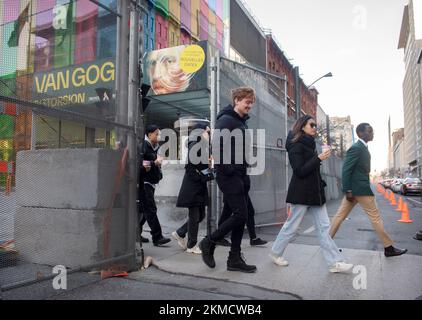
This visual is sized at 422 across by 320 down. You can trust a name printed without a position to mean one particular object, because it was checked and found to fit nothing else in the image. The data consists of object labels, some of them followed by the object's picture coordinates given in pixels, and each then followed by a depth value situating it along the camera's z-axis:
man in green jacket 5.05
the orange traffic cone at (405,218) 9.42
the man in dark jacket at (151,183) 5.59
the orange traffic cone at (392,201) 16.46
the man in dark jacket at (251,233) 5.83
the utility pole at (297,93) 16.86
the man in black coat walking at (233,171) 4.15
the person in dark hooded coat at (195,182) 5.20
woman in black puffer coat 4.26
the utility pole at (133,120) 4.45
